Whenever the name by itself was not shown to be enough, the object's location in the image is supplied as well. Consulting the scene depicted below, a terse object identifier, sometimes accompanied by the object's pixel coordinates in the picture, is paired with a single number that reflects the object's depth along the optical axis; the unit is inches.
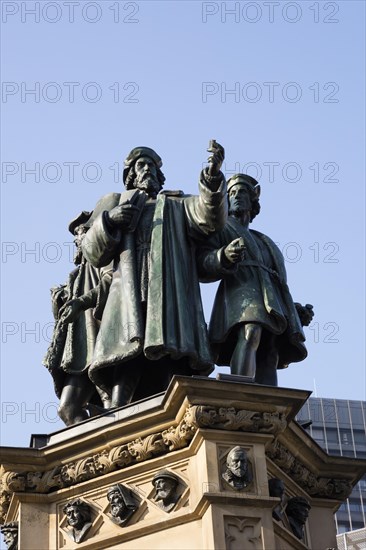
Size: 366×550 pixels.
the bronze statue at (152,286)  573.9
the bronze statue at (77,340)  600.1
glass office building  3211.1
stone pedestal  511.8
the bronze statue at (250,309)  586.9
